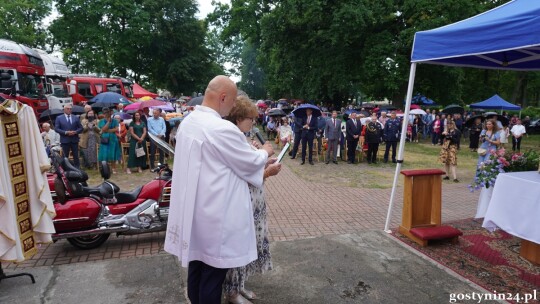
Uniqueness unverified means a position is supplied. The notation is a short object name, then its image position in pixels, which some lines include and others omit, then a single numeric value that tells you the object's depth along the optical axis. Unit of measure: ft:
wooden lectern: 16.47
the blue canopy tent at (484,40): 11.74
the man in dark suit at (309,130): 39.96
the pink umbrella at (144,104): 42.03
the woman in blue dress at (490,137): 26.09
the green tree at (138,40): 104.58
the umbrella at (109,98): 46.65
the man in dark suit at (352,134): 41.27
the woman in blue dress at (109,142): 31.65
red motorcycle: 14.30
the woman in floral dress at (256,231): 10.03
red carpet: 12.79
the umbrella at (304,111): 39.78
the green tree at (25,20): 103.19
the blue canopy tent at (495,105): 70.69
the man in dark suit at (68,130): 29.35
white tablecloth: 12.61
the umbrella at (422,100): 86.50
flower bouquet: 16.12
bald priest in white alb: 7.55
